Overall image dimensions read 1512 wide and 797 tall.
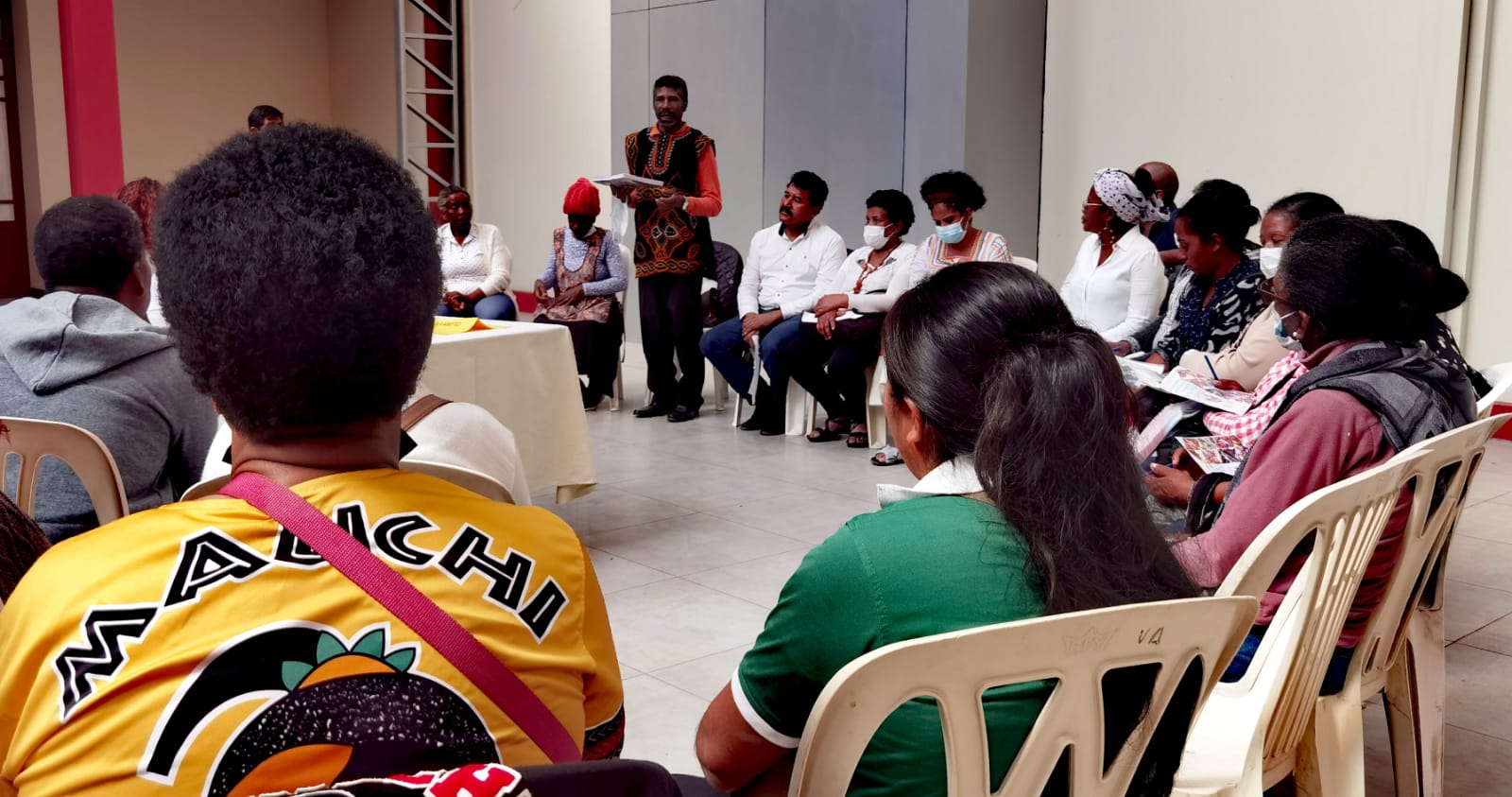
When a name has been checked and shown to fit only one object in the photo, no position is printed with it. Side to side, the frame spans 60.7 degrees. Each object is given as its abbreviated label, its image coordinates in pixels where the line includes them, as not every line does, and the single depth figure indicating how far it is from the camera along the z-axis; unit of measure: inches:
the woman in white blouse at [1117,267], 180.1
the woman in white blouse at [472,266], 259.1
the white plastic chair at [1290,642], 57.7
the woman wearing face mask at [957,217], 210.5
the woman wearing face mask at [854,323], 219.8
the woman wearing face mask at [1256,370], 105.1
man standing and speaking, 241.6
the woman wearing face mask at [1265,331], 122.3
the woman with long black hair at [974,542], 43.6
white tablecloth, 138.1
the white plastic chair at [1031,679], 38.3
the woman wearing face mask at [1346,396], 74.4
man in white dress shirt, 234.8
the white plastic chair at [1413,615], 68.9
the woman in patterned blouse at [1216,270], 141.6
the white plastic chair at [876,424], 219.0
